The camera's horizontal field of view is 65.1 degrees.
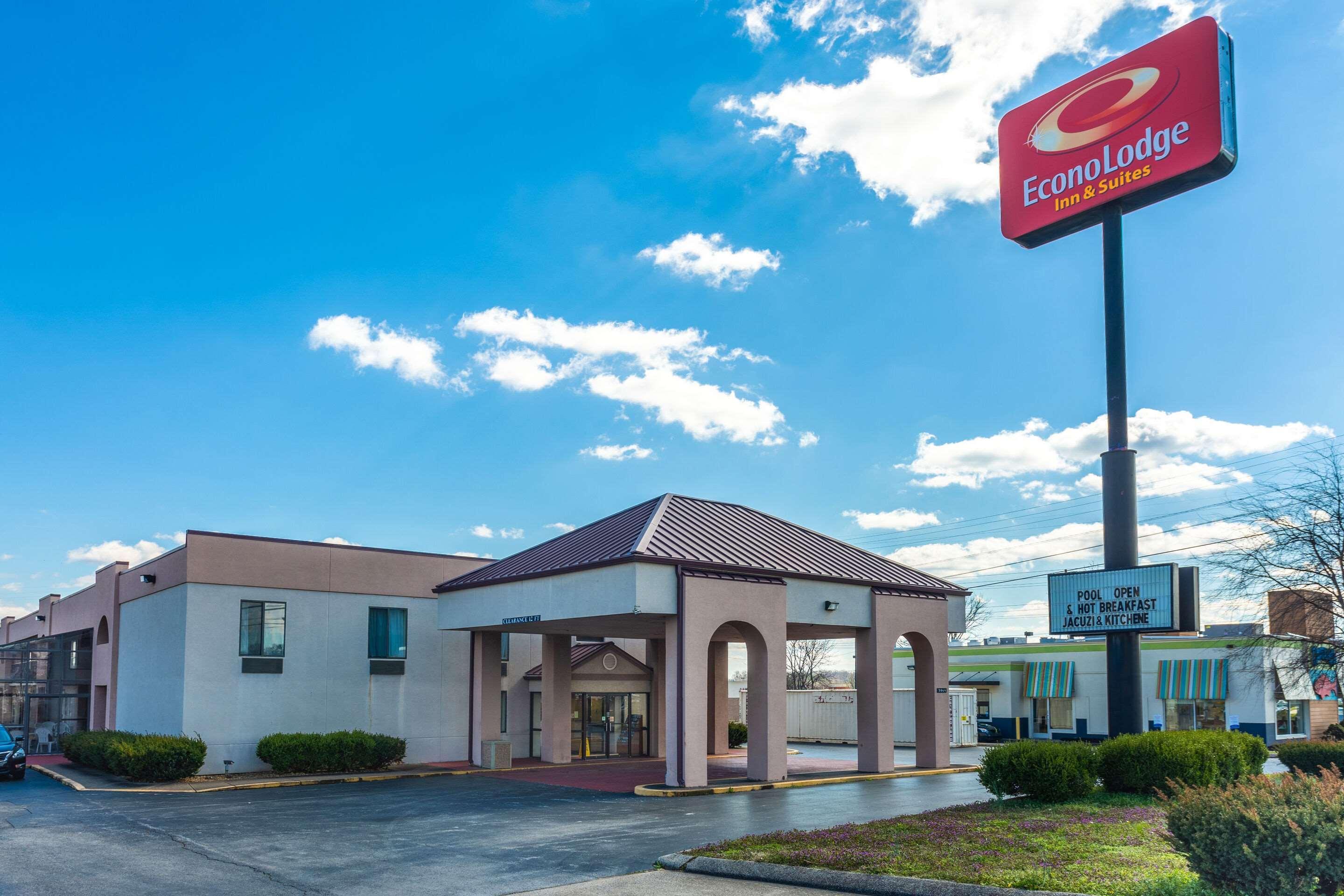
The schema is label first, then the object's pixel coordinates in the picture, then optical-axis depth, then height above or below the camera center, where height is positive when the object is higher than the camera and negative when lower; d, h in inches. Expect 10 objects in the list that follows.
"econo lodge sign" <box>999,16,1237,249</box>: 808.9 +365.7
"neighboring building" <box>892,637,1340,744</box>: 1670.8 -175.4
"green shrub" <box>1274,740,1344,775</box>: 856.3 -140.0
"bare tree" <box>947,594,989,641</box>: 3282.5 -82.0
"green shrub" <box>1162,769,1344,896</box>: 332.8 -81.1
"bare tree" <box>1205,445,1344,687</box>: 1411.2 +24.6
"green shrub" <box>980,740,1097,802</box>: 686.5 -122.2
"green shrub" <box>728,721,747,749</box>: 1470.2 -208.9
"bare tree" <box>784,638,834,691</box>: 3437.5 -255.0
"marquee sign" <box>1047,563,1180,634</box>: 792.9 -12.3
